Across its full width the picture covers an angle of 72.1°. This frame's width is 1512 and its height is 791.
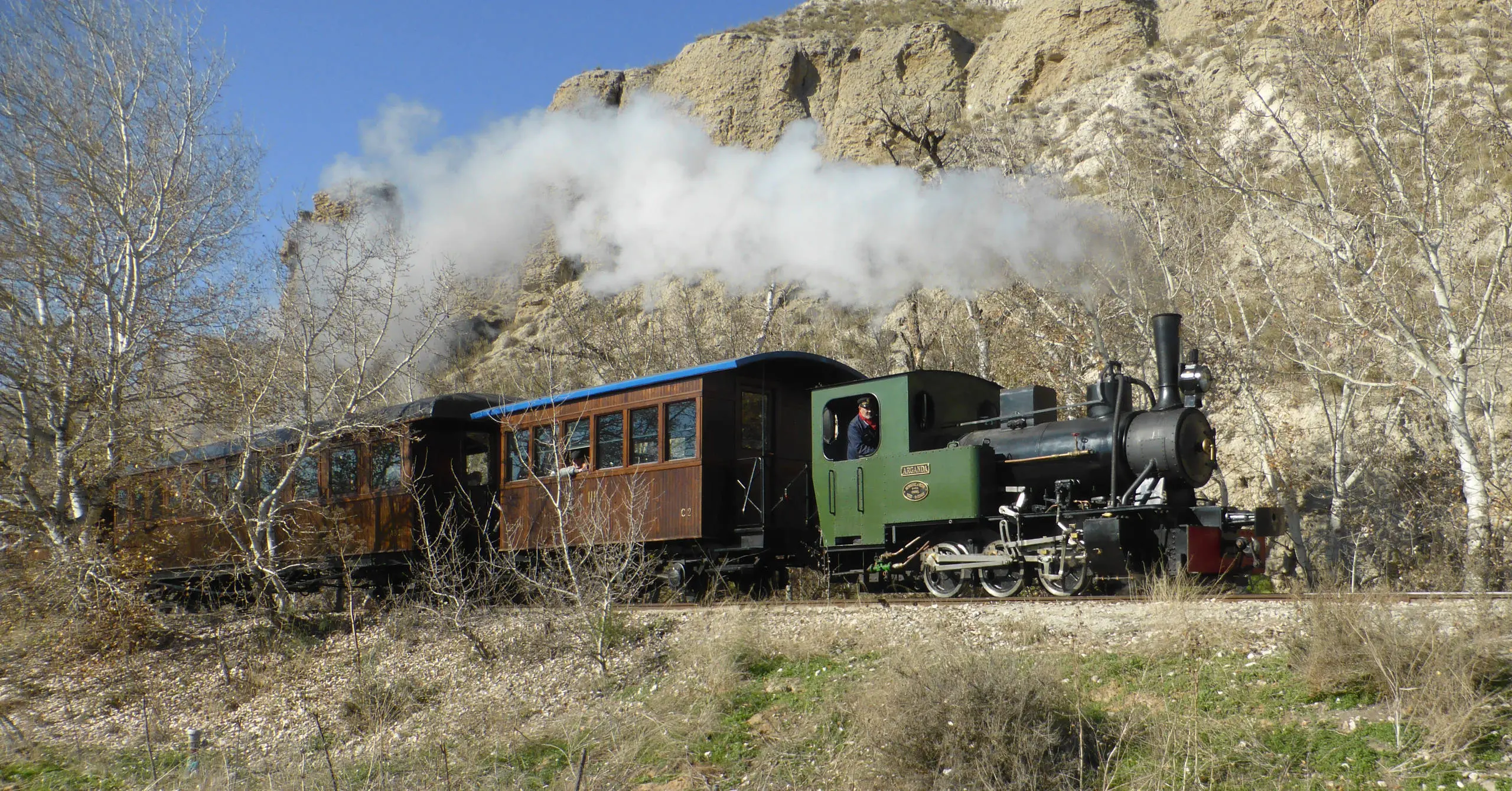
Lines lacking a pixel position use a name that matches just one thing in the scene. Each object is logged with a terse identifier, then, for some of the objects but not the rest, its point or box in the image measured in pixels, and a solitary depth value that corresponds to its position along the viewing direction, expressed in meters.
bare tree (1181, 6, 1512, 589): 10.62
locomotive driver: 10.48
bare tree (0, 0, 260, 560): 12.72
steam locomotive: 8.66
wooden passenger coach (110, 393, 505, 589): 13.29
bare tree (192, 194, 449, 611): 12.98
